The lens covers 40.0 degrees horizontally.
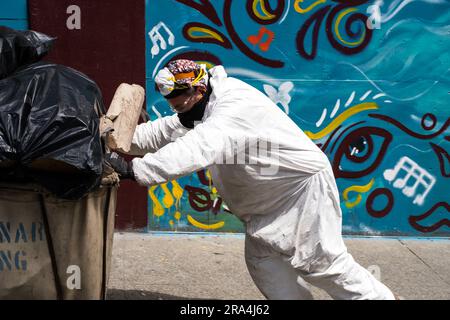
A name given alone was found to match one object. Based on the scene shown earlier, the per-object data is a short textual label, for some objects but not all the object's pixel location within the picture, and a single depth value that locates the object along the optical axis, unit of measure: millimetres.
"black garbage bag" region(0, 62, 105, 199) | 2594
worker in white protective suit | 3088
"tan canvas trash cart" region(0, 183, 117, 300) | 2770
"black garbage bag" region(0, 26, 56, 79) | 3018
